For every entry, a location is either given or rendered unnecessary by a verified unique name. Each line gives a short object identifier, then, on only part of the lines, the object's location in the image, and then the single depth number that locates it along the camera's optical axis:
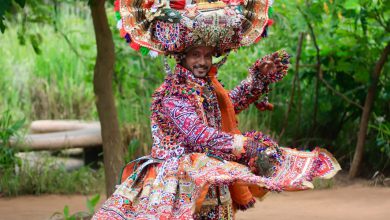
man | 5.44
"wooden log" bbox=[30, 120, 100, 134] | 13.20
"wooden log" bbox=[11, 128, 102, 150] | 10.98
